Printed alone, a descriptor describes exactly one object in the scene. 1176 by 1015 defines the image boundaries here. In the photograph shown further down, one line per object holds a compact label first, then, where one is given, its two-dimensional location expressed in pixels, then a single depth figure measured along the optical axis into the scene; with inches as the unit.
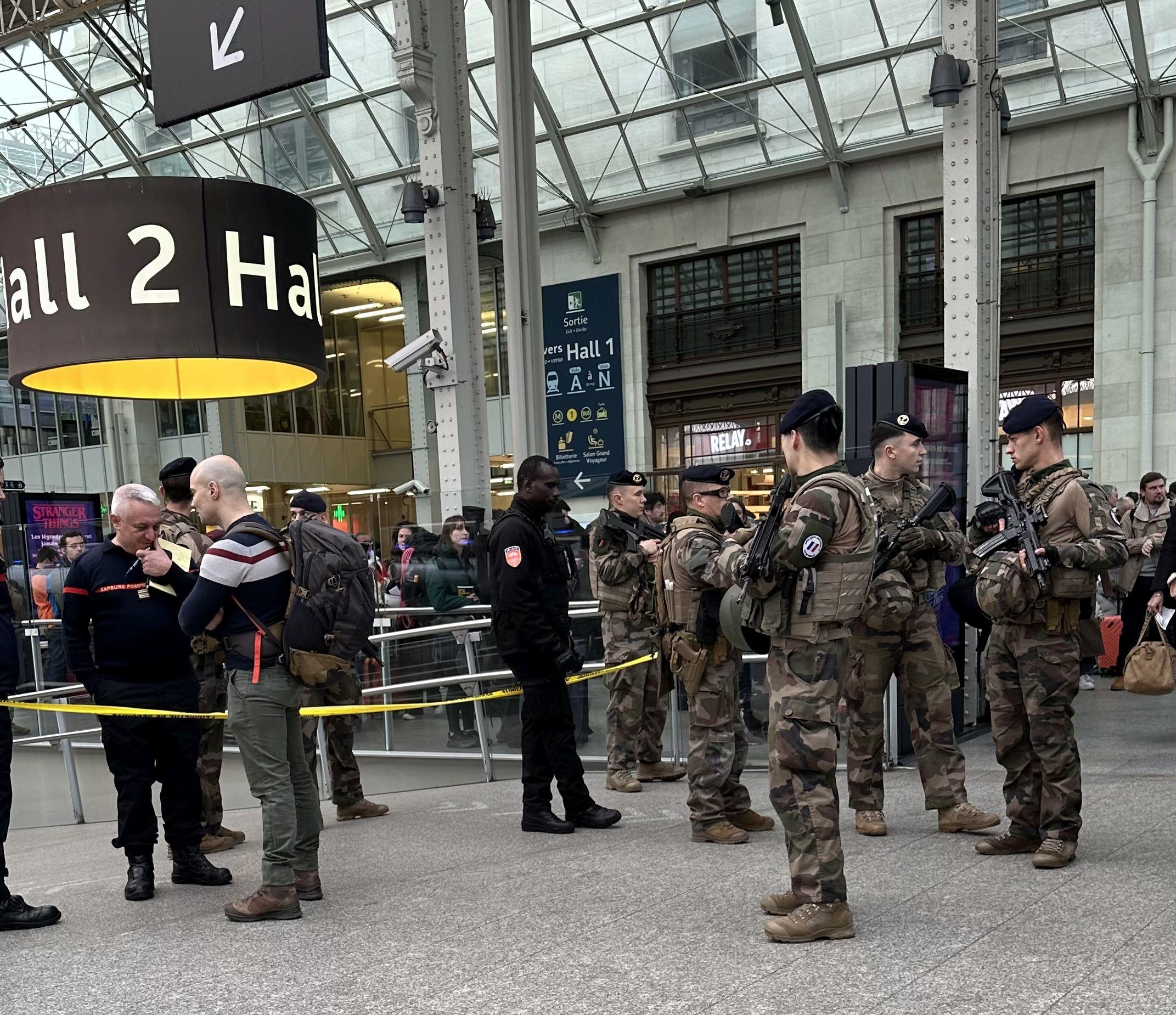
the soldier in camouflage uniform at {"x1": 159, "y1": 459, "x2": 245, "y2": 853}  235.6
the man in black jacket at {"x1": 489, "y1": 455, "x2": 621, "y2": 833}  230.5
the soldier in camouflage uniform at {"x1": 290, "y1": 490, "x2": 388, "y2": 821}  256.7
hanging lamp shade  233.9
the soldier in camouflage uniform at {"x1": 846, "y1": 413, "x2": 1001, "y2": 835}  212.4
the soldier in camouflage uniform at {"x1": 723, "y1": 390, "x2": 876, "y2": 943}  157.0
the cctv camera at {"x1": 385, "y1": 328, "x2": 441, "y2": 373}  431.2
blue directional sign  861.2
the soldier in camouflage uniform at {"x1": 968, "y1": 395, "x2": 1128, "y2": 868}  186.7
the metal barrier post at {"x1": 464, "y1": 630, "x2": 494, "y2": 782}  311.0
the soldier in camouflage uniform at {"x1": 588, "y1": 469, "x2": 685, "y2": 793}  283.6
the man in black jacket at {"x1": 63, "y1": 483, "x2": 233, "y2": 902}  198.1
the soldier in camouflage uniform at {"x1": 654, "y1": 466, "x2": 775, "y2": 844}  213.9
